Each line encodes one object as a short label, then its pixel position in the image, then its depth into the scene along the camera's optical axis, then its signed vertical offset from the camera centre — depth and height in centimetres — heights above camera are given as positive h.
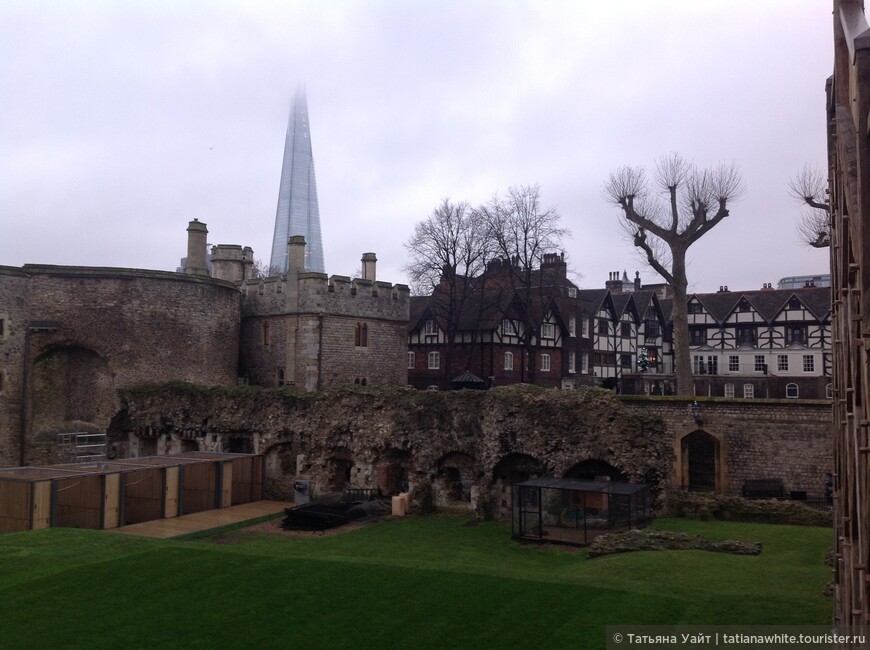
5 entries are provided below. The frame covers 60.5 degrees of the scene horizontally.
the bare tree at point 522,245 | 3772 +783
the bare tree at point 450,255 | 4019 +747
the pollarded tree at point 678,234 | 2928 +638
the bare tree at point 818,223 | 2603 +637
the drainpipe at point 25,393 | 2689 -13
